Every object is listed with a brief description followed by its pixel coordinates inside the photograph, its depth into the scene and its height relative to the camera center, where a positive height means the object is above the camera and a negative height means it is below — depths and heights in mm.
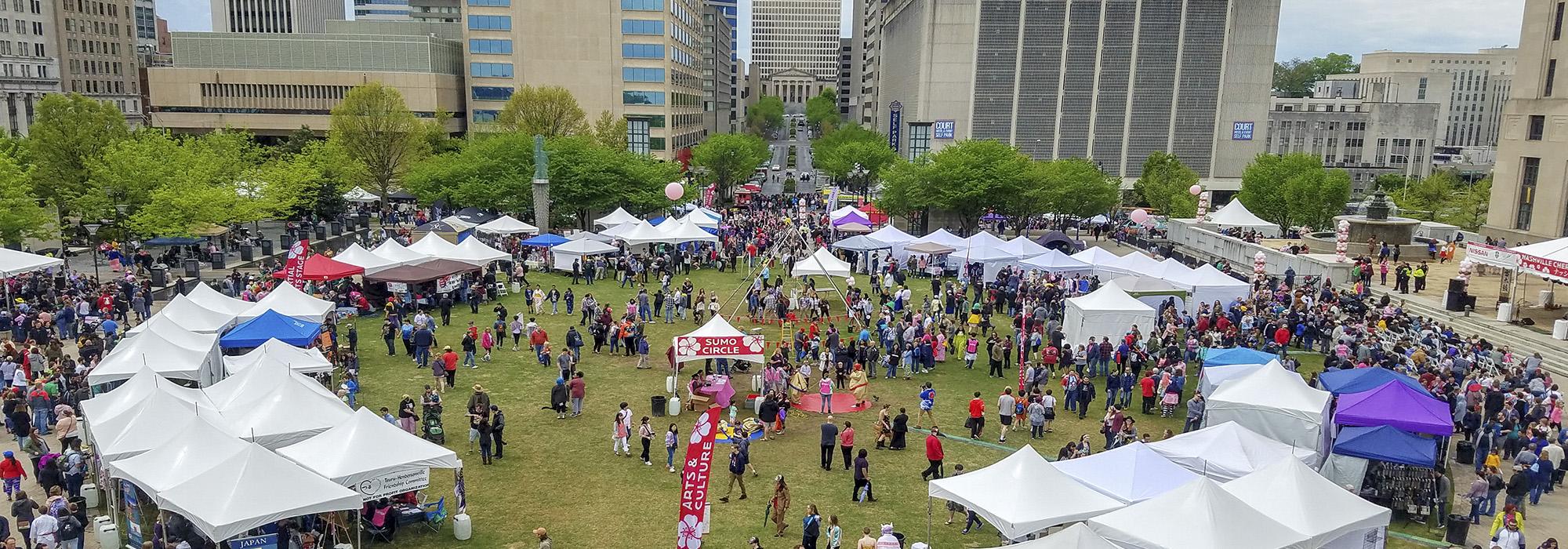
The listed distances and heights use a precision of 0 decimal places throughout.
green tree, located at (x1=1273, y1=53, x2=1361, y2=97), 185125 +12568
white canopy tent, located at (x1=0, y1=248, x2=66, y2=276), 27094 -4365
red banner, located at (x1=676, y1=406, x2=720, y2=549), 13172 -4976
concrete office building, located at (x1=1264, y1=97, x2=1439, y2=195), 112000 +560
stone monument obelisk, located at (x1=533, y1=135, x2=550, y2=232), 43938 -3040
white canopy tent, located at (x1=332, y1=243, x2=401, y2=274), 30047 -4432
